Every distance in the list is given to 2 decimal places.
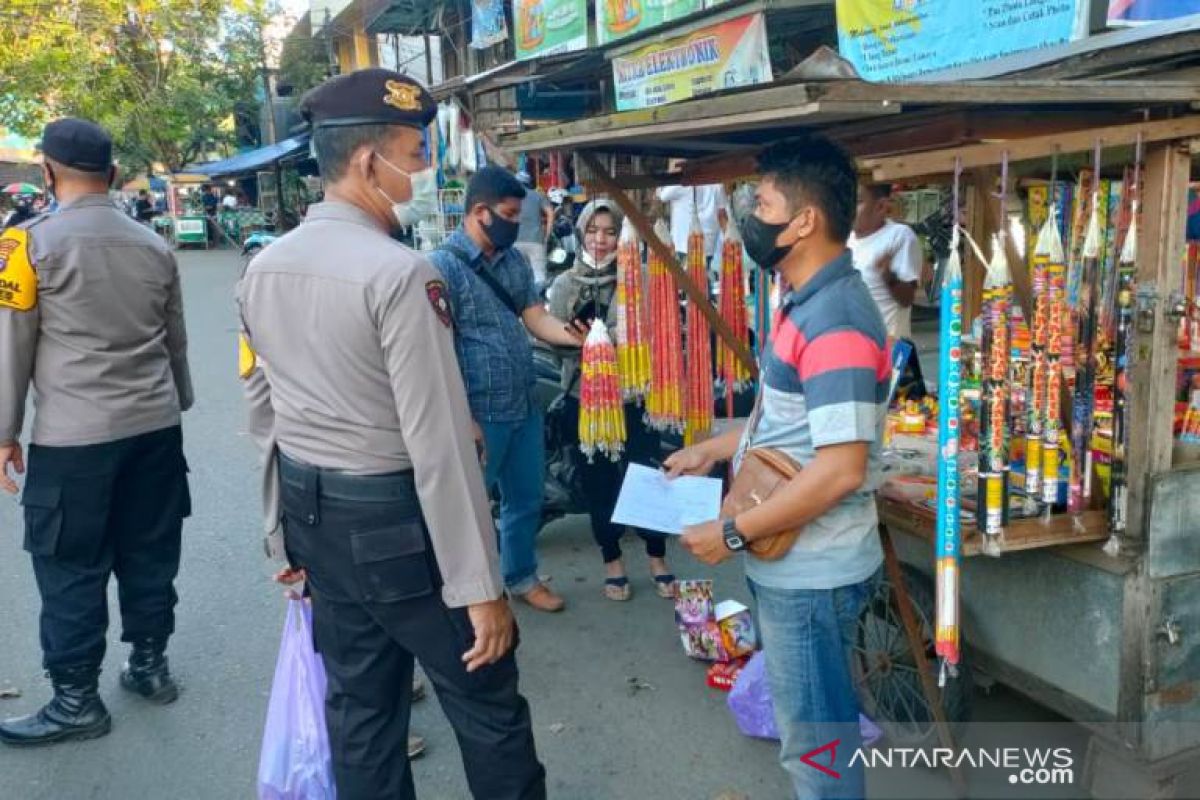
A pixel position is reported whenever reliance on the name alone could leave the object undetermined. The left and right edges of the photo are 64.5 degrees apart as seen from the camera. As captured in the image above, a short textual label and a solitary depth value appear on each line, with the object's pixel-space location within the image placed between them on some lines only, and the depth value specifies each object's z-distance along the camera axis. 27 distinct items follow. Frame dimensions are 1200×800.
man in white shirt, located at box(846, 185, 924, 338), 4.55
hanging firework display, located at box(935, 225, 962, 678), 2.14
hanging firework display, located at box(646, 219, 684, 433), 3.36
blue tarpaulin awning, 21.25
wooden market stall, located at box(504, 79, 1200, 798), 2.05
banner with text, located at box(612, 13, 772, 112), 7.12
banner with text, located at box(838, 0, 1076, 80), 4.77
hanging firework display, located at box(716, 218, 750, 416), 3.33
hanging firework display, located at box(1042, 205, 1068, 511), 2.25
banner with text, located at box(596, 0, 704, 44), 8.14
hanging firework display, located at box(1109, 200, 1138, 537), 2.26
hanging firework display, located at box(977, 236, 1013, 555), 2.24
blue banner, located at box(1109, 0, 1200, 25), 4.25
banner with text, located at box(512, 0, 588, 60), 9.62
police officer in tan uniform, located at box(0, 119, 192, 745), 3.02
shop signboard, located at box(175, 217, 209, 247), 27.56
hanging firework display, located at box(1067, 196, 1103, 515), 2.32
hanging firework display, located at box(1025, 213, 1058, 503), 2.26
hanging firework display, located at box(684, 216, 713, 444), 3.39
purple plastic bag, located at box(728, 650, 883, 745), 3.07
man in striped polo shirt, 1.89
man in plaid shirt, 3.54
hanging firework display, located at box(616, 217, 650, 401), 3.37
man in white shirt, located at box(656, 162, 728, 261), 3.74
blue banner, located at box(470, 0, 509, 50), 12.16
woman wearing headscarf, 4.12
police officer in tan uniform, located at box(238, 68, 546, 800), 1.95
